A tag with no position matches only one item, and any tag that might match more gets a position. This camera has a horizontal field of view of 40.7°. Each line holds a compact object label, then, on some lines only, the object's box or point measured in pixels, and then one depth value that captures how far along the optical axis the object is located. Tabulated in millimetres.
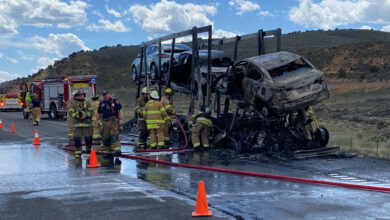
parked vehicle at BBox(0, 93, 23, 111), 45188
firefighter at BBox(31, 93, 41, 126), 26044
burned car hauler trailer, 12031
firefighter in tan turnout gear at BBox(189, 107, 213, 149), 13938
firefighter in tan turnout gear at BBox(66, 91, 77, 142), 14875
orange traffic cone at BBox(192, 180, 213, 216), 6660
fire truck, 30203
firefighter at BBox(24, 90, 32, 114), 30922
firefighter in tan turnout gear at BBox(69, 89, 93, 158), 12992
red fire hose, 8539
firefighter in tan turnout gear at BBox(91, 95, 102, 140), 15800
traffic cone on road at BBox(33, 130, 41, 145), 16750
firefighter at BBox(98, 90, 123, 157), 12875
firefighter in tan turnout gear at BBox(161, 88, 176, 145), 14367
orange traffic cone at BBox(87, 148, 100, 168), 11501
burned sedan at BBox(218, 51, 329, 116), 11914
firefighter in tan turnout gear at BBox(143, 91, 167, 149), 13930
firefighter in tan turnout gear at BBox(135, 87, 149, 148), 14875
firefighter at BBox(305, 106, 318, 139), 13862
